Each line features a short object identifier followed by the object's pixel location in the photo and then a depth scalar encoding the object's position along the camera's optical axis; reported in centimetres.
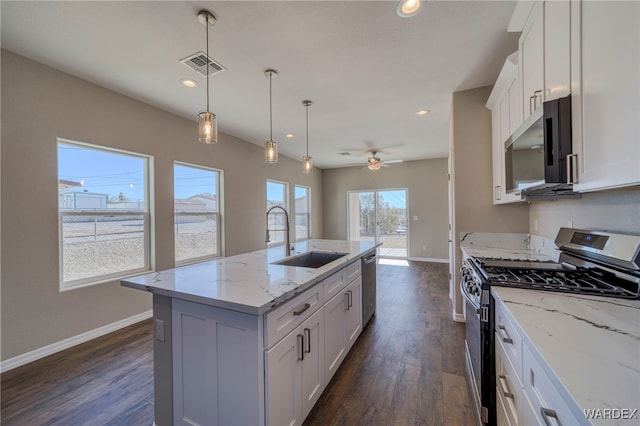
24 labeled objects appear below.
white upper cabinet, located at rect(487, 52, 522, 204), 196
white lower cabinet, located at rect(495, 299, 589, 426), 67
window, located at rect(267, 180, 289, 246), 573
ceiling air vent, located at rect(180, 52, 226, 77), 223
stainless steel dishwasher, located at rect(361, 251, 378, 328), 275
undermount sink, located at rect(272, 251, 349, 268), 247
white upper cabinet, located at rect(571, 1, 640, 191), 85
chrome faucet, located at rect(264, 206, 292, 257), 249
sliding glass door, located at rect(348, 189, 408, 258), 709
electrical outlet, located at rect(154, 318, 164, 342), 144
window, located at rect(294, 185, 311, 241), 693
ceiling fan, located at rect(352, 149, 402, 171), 538
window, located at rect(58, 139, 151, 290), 262
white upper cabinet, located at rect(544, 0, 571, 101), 121
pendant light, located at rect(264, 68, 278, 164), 252
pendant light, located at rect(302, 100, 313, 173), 319
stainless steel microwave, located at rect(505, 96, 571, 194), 120
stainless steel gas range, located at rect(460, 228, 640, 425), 118
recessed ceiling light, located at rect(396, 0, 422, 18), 162
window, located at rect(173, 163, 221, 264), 372
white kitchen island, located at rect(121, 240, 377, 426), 121
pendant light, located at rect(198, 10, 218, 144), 183
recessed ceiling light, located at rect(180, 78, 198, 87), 268
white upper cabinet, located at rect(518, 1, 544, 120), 149
